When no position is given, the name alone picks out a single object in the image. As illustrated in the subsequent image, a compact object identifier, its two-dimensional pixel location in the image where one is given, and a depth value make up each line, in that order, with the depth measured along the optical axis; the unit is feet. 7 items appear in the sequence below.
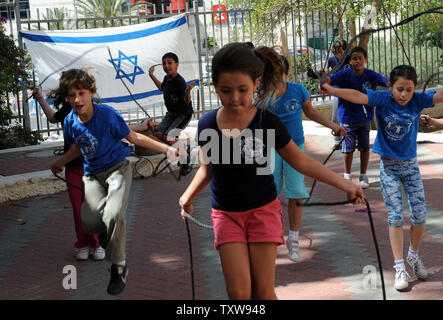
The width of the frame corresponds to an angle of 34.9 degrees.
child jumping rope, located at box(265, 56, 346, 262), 18.51
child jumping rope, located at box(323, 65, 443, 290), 16.30
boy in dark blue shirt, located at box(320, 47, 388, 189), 26.37
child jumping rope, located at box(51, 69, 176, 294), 16.29
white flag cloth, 37.11
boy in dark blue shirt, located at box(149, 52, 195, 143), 30.73
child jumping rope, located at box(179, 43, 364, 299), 11.66
